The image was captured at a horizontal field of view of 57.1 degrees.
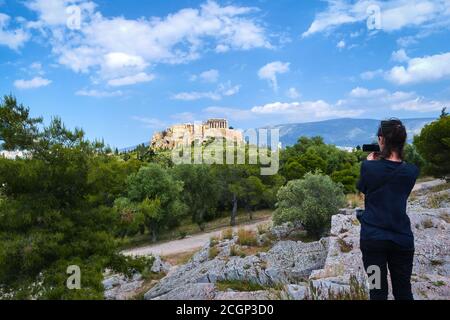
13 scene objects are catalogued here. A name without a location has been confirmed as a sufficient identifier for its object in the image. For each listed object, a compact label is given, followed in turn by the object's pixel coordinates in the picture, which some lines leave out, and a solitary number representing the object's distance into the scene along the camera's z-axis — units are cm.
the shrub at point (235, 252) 2030
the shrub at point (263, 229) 2469
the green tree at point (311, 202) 2341
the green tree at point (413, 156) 6425
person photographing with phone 469
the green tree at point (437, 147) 4050
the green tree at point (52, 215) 1148
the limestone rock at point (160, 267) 2332
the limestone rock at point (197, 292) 977
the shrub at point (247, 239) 2244
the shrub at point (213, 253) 2133
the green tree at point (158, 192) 3922
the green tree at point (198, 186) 4578
